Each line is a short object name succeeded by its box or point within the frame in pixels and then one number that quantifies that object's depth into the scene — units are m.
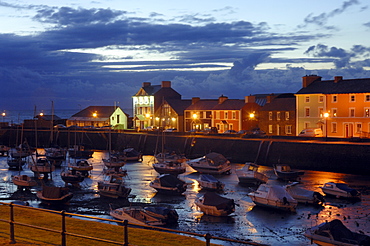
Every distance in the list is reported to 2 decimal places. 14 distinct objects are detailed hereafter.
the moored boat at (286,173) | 57.69
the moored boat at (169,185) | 47.84
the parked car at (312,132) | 76.75
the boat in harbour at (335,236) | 26.84
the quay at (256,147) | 64.69
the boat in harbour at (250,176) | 54.00
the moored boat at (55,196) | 43.00
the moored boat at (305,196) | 42.95
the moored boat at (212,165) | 63.83
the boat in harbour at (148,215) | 34.47
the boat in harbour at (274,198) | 40.09
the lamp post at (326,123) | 72.11
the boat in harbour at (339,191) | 44.91
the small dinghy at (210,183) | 50.02
